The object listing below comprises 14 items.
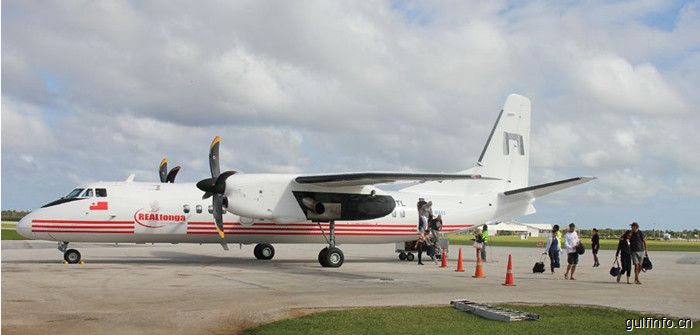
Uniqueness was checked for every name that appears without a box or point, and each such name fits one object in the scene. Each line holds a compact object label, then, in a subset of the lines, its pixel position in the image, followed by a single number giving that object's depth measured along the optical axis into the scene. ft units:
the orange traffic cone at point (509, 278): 59.47
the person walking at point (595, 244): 86.13
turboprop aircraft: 76.18
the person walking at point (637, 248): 63.00
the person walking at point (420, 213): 92.49
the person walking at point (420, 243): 90.99
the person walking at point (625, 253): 64.34
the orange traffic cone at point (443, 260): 84.84
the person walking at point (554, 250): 76.84
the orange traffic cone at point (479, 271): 67.85
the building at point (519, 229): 432.66
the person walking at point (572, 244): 69.00
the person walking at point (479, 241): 84.08
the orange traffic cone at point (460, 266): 76.69
